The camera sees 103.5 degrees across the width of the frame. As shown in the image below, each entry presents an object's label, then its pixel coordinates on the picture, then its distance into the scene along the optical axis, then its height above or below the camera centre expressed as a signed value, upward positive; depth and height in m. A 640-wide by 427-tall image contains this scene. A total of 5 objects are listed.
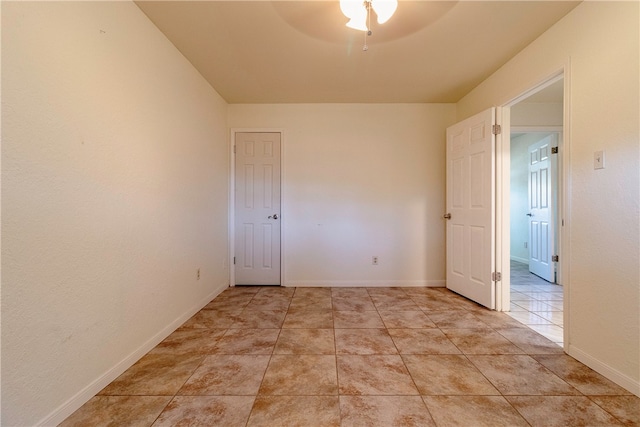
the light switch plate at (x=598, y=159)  1.50 +0.34
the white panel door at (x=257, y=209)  3.28 +0.08
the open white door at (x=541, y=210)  3.46 +0.08
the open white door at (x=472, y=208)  2.46 +0.08
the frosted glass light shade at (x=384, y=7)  1.39 +1.17
